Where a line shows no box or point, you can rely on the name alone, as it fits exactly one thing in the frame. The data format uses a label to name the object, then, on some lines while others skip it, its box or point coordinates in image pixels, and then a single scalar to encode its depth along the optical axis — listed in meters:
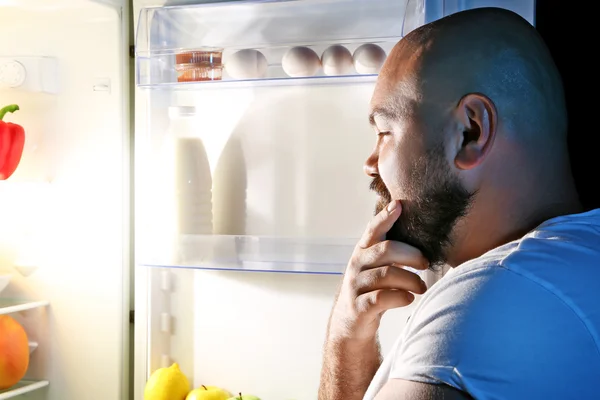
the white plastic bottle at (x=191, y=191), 1.51
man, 0.54
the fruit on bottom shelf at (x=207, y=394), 1.48
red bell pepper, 1.59
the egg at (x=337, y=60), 1.41
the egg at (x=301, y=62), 1.42
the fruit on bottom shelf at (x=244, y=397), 1.45
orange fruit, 1.58
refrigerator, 1.47
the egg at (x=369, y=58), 1.39
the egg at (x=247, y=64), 1.45
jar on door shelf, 1.46
